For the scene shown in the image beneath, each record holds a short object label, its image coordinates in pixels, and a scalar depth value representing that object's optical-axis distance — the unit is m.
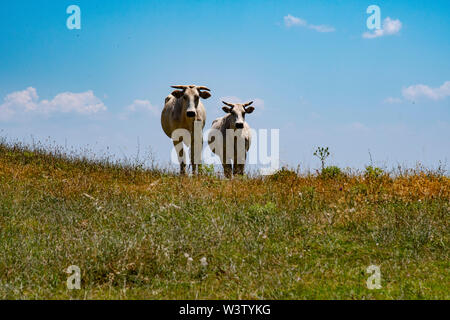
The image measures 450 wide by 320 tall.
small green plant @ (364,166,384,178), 12.05
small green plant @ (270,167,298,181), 12.70
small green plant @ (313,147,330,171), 13.75
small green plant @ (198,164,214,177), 12.94
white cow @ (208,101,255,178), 15.09
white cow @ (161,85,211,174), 15.04
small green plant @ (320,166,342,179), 12.94
